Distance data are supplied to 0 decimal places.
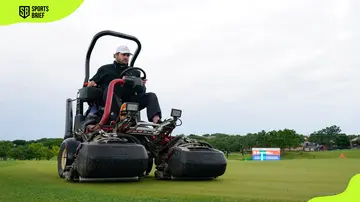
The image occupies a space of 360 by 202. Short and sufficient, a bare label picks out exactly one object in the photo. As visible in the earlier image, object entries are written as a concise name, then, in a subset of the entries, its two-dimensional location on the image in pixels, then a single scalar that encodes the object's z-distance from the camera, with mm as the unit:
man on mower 7996
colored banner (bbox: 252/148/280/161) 34219
